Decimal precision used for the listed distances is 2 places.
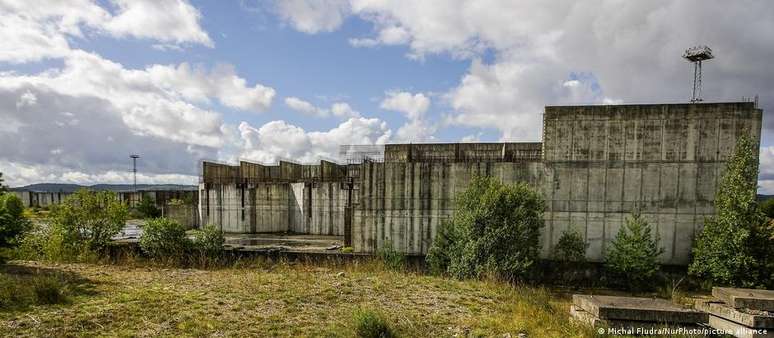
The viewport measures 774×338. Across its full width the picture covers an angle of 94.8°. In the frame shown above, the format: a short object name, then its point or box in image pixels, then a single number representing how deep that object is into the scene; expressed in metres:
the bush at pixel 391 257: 17.09
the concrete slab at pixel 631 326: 7.34
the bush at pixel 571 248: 17.56
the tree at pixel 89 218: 15.80
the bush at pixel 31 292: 8.05
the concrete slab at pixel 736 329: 7.48
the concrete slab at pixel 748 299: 8.20
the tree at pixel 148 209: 41.69
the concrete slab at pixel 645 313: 7.58
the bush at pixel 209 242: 17.08
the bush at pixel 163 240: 16.47
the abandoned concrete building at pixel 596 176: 17.45
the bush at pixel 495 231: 14.36
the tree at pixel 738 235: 14.74
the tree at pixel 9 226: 13.72
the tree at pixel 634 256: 16.08
